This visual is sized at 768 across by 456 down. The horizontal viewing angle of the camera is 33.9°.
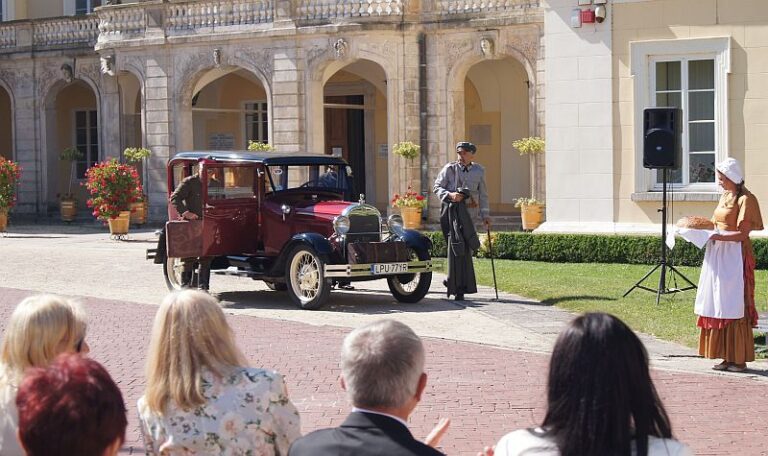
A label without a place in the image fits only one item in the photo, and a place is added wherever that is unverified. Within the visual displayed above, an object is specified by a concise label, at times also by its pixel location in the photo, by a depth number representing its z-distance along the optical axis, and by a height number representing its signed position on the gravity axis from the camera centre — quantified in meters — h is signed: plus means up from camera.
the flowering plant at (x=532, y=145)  24.23 +0.80
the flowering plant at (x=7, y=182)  28.89 +0.25
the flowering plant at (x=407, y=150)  25.34 +0.77
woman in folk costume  10.44 -0.82
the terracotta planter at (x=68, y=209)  30.95 -0.41
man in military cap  15.20 -0.35
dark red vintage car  14.73 -0.52
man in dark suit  4.01 -0.66
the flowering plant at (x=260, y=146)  26.48 +0.92
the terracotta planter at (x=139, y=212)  28.59 -0.47
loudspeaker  15.64 +0.57
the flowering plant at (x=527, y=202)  23.80 -0.30
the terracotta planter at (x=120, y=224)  25.95 -0.67
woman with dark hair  3.51 -0.58
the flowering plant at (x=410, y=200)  24.56 -0.24
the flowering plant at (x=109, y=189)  26.11 +0.06
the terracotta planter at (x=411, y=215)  24.59 -0.53
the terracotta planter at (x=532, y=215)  23.77 -0.54
